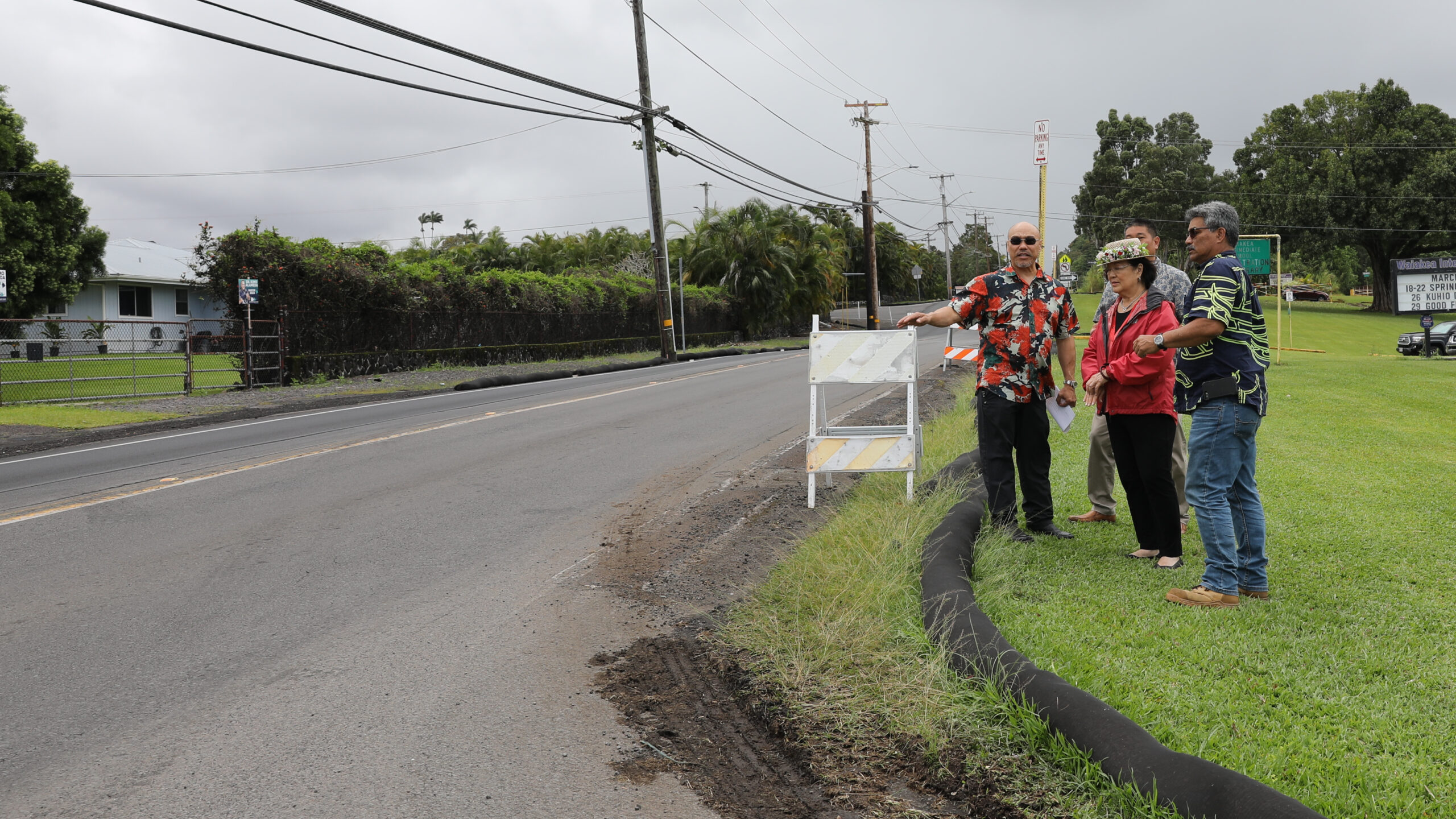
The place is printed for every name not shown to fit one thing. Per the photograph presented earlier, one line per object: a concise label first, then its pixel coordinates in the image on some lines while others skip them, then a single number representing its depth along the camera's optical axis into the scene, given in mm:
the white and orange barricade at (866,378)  7094
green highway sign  21641
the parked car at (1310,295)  86625
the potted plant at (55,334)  18266
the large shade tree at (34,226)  29672
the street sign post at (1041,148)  13703
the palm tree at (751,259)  46438
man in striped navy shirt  4621
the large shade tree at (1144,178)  75000
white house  41031
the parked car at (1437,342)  29141
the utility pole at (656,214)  30797
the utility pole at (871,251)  48750
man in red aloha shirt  5941
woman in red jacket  5367
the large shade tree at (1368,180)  55500
